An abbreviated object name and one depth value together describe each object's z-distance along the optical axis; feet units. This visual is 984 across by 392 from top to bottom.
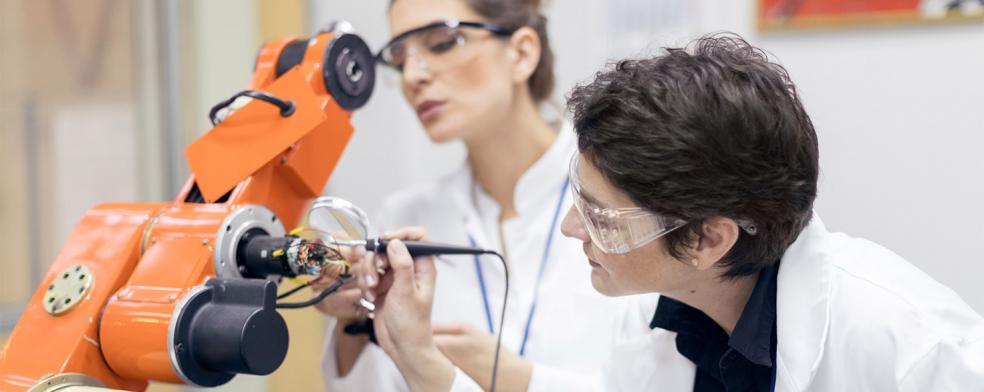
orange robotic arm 3.40
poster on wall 6.43
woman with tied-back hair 5.32
